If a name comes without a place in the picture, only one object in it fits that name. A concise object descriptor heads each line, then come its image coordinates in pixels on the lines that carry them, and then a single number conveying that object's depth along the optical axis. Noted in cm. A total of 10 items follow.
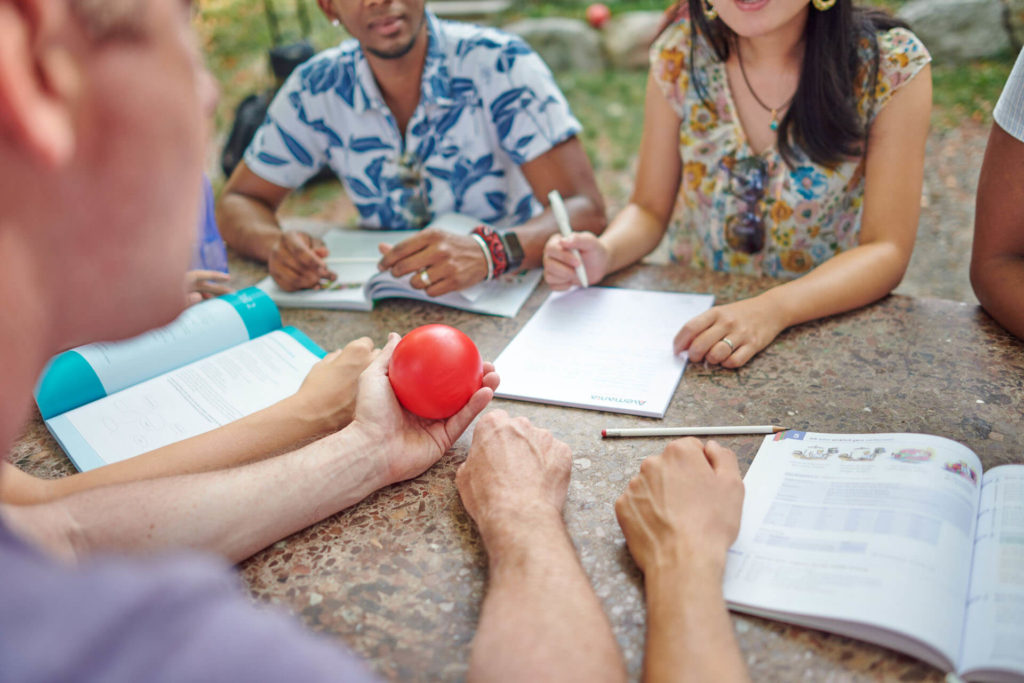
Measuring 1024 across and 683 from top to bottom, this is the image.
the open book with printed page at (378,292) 165
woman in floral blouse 147
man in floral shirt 199
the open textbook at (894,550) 77
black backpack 381
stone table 83
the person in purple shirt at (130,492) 47
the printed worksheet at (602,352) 128
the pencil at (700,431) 113
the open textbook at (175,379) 126
